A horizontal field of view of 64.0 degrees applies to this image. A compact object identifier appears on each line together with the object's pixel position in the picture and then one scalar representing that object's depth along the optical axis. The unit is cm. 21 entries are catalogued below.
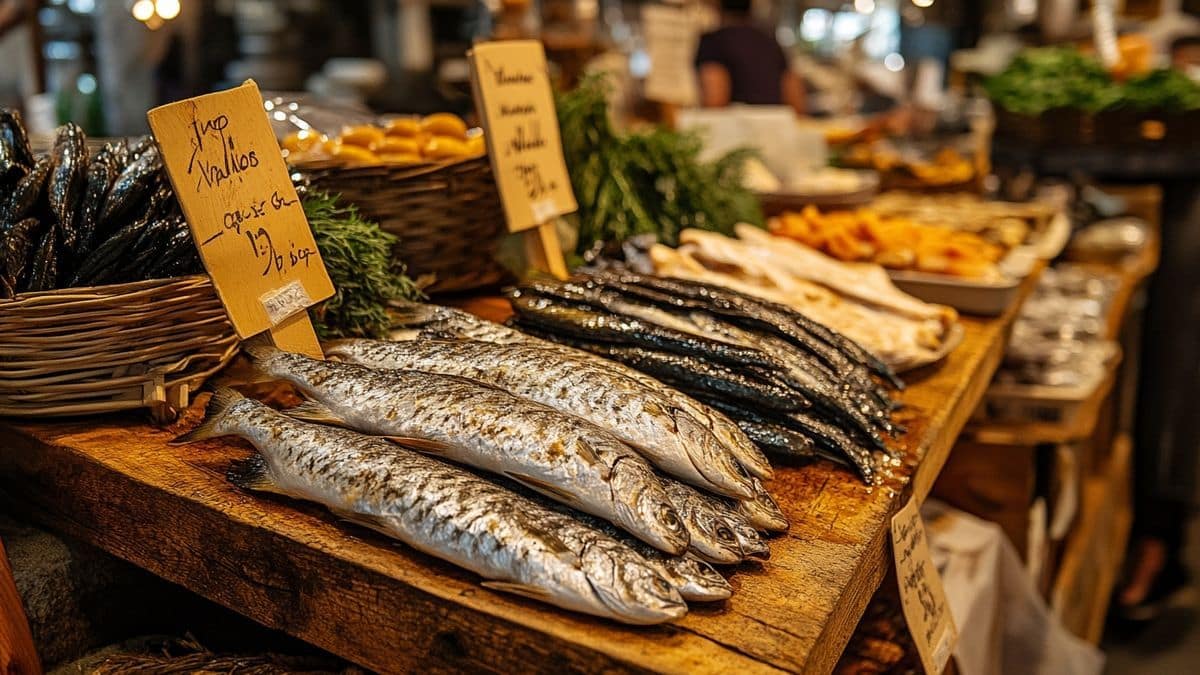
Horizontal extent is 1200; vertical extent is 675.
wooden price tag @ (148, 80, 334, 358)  143
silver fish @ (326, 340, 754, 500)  125
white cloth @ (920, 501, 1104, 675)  223
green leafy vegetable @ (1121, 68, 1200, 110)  389
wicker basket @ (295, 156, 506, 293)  188
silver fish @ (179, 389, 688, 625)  101
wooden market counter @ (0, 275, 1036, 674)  102
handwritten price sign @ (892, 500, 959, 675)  142
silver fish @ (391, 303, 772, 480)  134
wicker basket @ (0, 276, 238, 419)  142
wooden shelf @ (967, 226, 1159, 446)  264
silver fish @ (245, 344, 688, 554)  112
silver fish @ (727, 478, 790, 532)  124
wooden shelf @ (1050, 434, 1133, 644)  333
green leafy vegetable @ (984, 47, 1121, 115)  412
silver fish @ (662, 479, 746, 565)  114
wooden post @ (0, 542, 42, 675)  129
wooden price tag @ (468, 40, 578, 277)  204
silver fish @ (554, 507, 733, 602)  106
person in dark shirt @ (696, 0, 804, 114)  613
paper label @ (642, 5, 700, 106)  441
